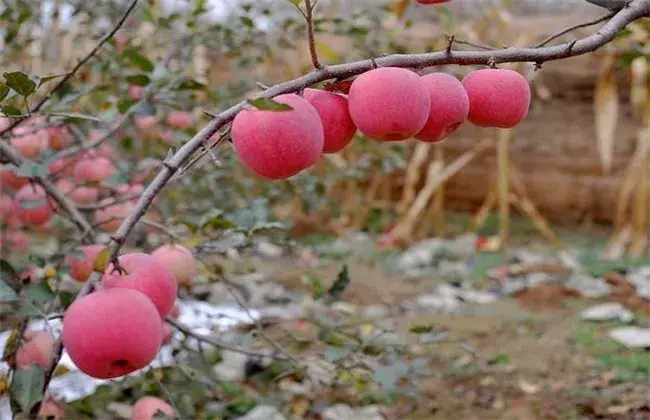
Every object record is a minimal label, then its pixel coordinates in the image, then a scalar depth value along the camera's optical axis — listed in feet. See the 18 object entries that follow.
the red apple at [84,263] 3.00
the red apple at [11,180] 4.22
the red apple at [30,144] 4.31
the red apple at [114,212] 4.35
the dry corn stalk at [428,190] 12.39
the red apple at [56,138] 4.82
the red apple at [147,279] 2.13
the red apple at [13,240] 6.16
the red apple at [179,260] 3.18
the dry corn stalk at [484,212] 12.60
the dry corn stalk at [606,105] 11.96
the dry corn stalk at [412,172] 13.08
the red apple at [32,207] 3.67
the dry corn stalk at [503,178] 12.05
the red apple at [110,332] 1.93
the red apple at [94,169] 4.40
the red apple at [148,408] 3.33
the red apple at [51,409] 3.29
